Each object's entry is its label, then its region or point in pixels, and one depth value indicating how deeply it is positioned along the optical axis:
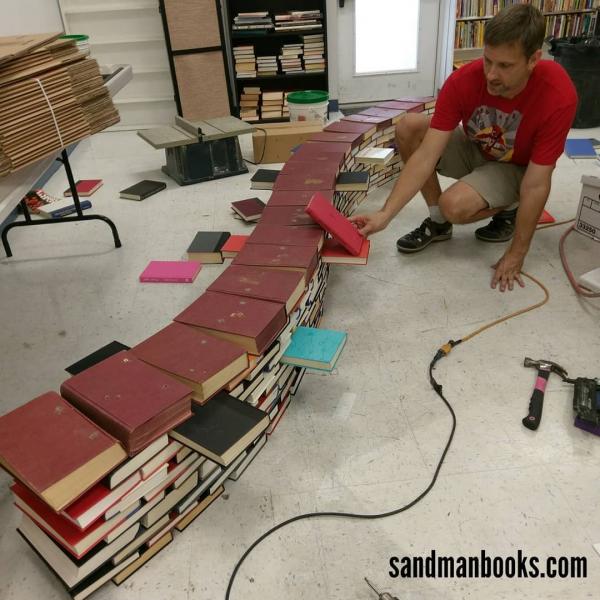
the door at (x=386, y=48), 5.02
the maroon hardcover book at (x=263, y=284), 1.64
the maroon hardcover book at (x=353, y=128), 3.06
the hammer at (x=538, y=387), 1.62
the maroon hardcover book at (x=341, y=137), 2.89
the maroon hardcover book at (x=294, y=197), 2.23
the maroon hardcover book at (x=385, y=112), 3.36
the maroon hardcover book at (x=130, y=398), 1.20
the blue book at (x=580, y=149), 3.67
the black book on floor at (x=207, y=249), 2.61
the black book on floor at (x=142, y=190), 3.40
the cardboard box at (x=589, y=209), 2.33
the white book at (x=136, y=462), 1.16
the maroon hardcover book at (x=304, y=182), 2.34
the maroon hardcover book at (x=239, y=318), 1.47
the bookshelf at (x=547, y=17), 5.11
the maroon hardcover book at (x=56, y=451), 1.09
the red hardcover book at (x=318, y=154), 2.62
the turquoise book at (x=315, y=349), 1.62
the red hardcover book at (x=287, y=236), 1.93
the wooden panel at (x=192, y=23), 4.45
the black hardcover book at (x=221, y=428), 1.24
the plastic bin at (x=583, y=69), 4.04
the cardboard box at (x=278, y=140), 3.83
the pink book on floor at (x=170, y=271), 2.49
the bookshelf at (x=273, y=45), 4.68
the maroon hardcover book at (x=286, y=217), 2.08
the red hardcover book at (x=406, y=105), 3.52
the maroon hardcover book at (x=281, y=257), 1.79
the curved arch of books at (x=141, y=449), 1.14
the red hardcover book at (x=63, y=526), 1.13
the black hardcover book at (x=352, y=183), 2.47
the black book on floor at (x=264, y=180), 2.73
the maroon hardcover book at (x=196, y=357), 1.35
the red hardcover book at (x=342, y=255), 1.99
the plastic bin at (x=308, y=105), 4.09
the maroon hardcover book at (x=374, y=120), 3.21
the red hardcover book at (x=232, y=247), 2.59
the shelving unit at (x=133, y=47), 4.77
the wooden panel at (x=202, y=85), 4.66
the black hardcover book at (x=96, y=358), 1.52
